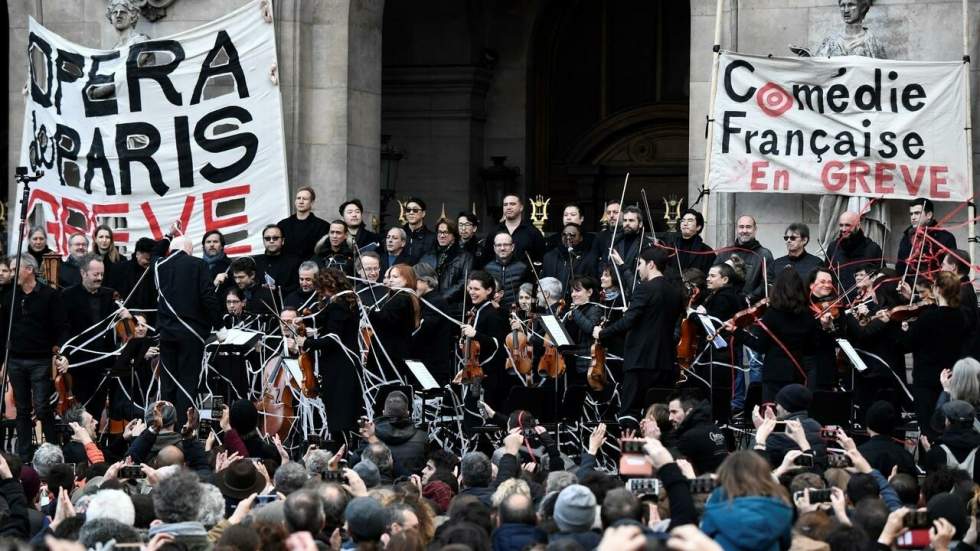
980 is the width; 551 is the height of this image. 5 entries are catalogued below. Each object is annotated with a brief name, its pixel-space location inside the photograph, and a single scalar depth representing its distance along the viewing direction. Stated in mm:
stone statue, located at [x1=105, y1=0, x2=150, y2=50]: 21547
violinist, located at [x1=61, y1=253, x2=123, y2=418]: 18531
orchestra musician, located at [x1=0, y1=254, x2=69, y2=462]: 17797
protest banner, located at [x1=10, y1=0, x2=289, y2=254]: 21094
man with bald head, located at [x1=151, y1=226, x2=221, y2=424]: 18094
